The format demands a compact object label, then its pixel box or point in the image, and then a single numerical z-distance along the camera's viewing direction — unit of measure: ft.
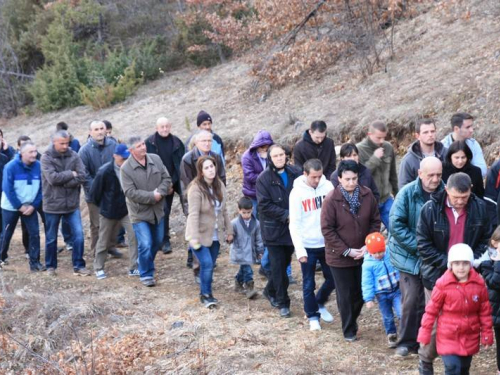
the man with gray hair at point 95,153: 37.83
